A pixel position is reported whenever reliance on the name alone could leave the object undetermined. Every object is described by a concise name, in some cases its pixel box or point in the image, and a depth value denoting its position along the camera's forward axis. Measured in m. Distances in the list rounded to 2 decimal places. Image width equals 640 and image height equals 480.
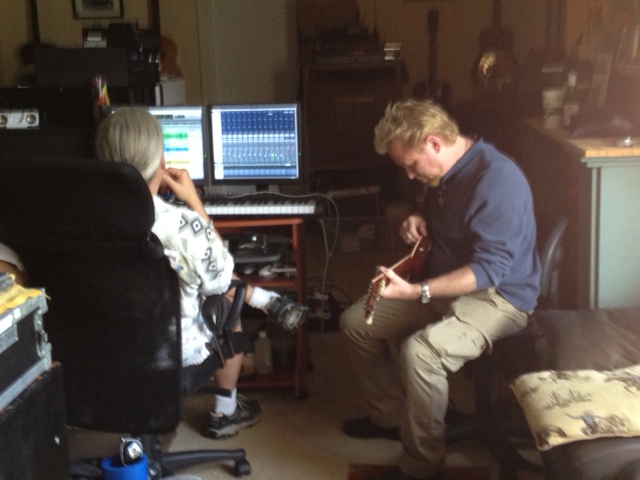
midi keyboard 2.91
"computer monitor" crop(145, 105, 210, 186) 3.14
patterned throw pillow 1.82
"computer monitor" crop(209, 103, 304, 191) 3.12
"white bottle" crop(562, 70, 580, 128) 3.12
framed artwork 5.31
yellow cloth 1.71
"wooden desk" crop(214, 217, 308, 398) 2.93
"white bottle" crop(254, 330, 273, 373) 3.09
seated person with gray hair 2.15
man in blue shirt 2.31
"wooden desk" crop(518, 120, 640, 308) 2.48
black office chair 1.90
